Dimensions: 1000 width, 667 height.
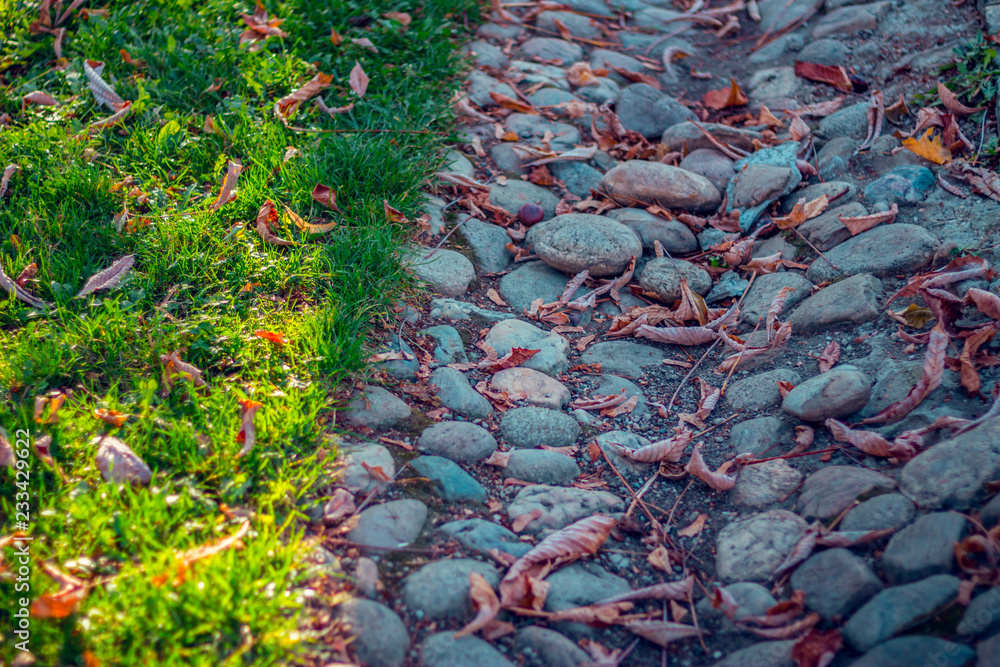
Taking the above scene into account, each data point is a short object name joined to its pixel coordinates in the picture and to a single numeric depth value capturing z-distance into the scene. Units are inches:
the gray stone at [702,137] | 135.0
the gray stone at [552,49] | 167.0
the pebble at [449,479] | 74.2
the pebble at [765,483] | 74.8
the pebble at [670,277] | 107.4
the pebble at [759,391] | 87.7
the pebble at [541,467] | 79.0
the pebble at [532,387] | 89.7
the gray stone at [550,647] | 59.2
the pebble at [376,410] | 80.7
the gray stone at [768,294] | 101.3
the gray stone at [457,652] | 57.6
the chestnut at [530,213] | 119.6
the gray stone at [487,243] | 114.0
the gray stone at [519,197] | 122.9
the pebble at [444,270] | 105.4
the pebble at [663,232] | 116.4
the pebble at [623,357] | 98.7
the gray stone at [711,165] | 128.7
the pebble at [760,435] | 81.7
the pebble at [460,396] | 86.4
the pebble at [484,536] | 68.4
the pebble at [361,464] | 72.0
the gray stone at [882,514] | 64.7
